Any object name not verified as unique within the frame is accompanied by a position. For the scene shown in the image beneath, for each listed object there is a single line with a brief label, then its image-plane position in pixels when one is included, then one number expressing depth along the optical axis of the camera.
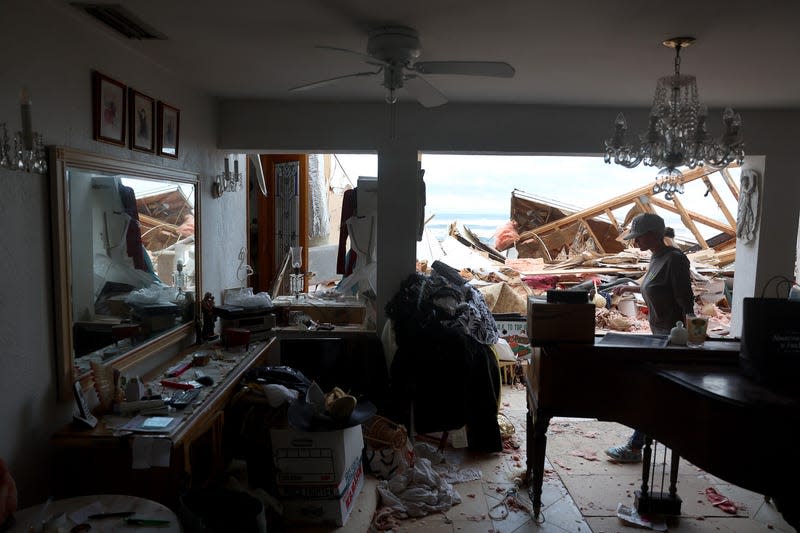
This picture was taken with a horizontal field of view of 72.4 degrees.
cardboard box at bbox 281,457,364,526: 2.91
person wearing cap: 3.65
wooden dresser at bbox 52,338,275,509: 2.34
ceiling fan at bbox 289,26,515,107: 2.58
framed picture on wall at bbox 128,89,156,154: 3.08
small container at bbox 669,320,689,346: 2.81
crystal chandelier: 2.94
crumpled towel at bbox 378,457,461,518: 3.24
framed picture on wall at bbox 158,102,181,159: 3.43
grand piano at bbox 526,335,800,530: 2.05
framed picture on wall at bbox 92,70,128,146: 2.71
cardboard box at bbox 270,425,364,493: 2.88
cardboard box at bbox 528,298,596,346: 2.83
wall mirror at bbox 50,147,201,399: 2.48
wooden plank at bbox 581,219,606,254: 8.59
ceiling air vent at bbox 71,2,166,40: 2.46
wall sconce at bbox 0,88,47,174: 1.60
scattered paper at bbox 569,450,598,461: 3.96
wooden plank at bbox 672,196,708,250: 8.01
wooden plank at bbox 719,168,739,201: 7.51
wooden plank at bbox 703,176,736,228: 7.53
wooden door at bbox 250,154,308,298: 5.96
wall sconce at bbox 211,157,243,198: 4.41
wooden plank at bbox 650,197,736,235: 8.55
